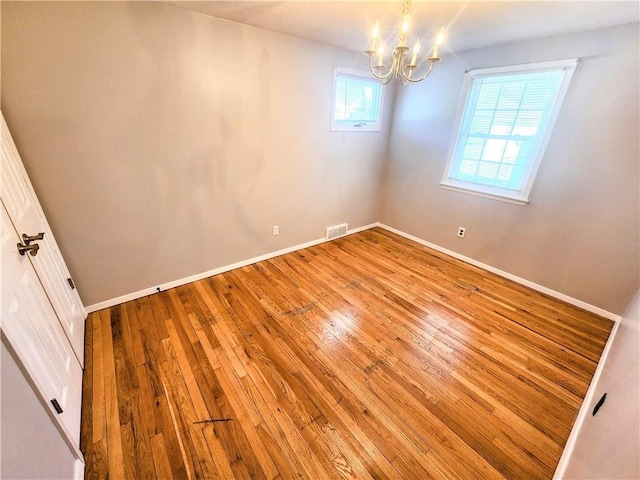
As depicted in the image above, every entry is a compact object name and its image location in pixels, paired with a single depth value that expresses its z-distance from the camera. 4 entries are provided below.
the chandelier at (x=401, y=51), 1.27
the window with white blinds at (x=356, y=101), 2.96
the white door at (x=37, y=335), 1.02
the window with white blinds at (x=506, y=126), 2.34
